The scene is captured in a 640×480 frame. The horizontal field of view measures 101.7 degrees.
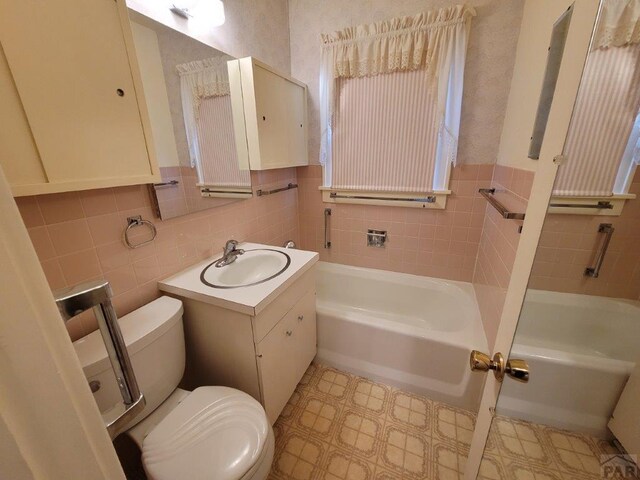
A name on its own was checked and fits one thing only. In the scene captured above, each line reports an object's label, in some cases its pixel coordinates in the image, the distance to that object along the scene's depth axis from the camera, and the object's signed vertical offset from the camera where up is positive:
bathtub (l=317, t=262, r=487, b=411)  1.46 -1.12
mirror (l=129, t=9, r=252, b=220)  1.05 +0.19
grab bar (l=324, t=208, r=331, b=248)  2.22 -0.60
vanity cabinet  1.10 -0.83
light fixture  1.13 +0.63
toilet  0.81 -0.91
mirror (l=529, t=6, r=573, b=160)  0.99 +0.28
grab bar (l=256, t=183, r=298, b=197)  1.80 -0.23
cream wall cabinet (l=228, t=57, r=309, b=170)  1.44 +0.26
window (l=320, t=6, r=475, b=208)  1.60 +0.34
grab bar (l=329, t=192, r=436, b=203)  1.89 -0.32
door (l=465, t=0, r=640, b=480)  0.59 -0.48
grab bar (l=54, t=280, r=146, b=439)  0.33 -0.25
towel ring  1.02 -0.26
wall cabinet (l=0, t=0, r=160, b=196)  0.65 +0.17
